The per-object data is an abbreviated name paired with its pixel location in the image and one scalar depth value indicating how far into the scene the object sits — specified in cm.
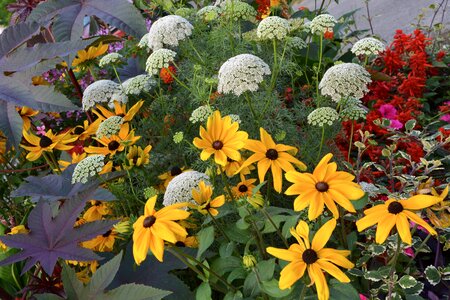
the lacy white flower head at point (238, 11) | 112
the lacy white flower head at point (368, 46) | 102
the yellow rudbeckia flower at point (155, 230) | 62
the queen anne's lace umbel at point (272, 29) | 96
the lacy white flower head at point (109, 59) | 119
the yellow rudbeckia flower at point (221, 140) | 78
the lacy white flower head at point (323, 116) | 92
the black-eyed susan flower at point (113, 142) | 99
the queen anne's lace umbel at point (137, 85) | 111
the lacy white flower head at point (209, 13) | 109
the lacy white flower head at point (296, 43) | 114
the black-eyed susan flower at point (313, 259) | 59
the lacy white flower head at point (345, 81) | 93
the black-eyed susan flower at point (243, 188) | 92
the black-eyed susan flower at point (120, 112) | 107
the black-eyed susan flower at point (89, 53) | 123
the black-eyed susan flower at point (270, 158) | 78
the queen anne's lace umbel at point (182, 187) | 81
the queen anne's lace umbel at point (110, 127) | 99
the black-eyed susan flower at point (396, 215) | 60
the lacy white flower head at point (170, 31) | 105
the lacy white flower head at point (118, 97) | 112
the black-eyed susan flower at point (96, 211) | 102
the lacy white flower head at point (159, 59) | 101
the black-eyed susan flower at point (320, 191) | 64
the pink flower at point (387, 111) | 137
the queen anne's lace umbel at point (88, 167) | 87
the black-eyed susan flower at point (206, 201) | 74
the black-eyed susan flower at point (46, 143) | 106
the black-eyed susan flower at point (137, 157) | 92
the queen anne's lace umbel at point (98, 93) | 111
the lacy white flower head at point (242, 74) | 87
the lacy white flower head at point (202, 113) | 94
